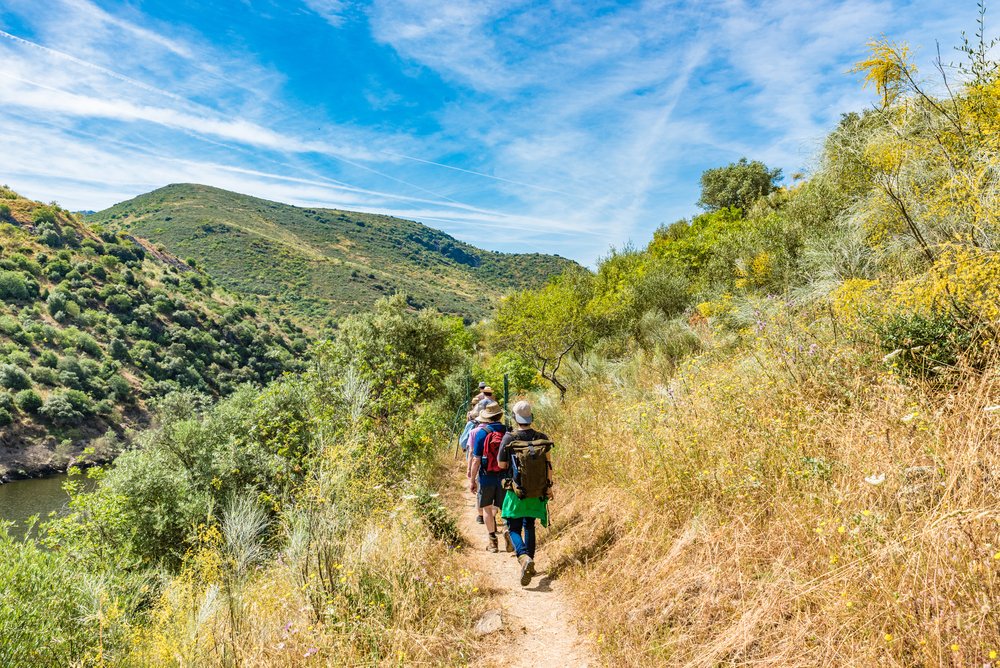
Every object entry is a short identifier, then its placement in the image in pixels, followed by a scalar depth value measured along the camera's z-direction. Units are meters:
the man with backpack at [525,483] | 5.20
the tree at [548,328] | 19.00
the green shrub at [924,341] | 3.93
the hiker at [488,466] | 5.91
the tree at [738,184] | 37.56
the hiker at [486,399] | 7.44
